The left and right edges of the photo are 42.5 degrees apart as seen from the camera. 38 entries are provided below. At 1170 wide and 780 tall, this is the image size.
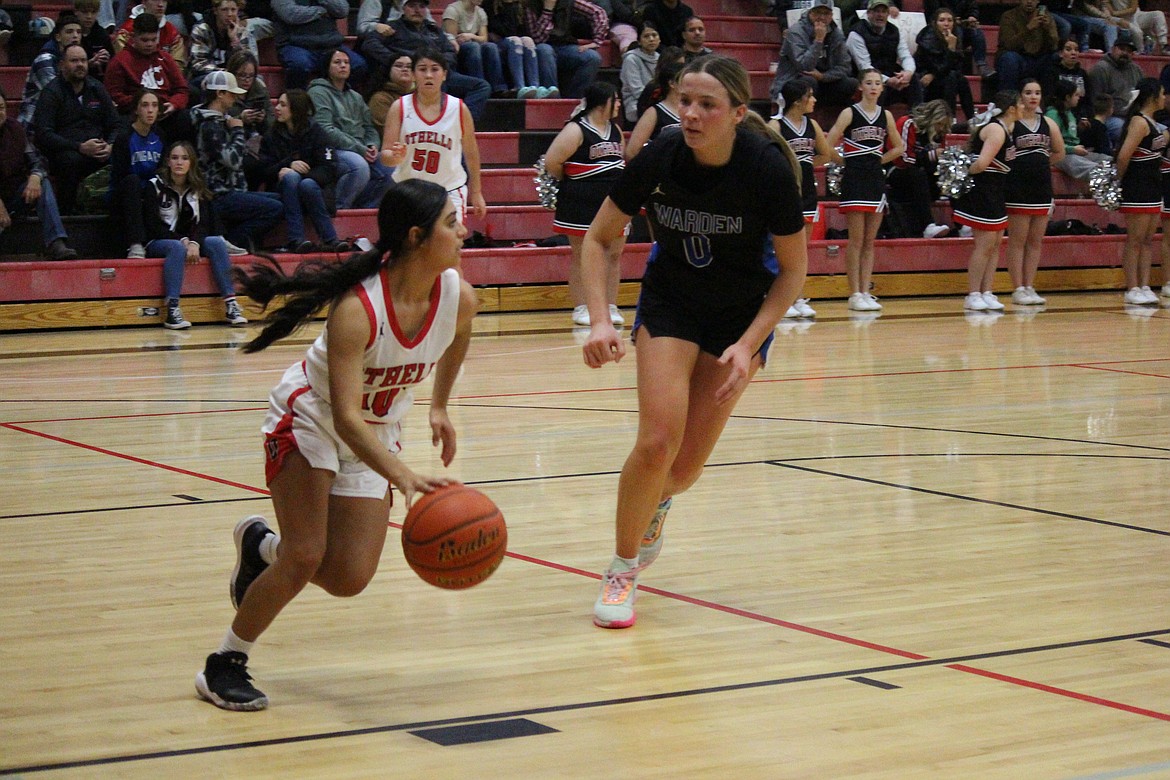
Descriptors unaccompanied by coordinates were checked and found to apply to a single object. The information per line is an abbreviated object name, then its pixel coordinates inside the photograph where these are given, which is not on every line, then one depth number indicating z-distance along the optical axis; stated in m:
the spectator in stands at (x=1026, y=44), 16.80
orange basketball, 3.16
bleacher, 11.41
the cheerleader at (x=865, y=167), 12.97
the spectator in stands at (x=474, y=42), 14.06
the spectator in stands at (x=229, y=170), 11.79
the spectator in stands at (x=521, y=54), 14.45
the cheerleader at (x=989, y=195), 12.96
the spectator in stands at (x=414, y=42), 13.39
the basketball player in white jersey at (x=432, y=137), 9.96
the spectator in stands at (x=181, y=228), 11.31
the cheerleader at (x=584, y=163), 11.31
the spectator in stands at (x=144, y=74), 12.08
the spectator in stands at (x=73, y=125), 11.63
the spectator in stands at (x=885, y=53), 15.42
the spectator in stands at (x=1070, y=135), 16.33
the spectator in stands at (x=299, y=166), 12.02
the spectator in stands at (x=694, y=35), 14.32
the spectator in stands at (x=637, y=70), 14.19
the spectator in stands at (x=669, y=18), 14.86
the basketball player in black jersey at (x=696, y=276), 3.85
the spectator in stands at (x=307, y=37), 13.29
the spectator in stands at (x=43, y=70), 11.95
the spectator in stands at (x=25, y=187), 11.17
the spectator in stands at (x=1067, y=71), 16.77
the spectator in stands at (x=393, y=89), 12.98
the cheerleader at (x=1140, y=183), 13.63
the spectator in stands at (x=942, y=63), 15.88
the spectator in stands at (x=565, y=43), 14.67
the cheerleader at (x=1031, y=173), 13.14
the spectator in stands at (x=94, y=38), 12.45
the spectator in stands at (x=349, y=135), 12.61
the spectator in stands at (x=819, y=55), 15.05
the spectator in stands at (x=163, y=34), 12.59
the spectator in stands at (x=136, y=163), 11.37
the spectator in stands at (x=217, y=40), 12.62
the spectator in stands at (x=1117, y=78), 17.17
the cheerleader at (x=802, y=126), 11.91
